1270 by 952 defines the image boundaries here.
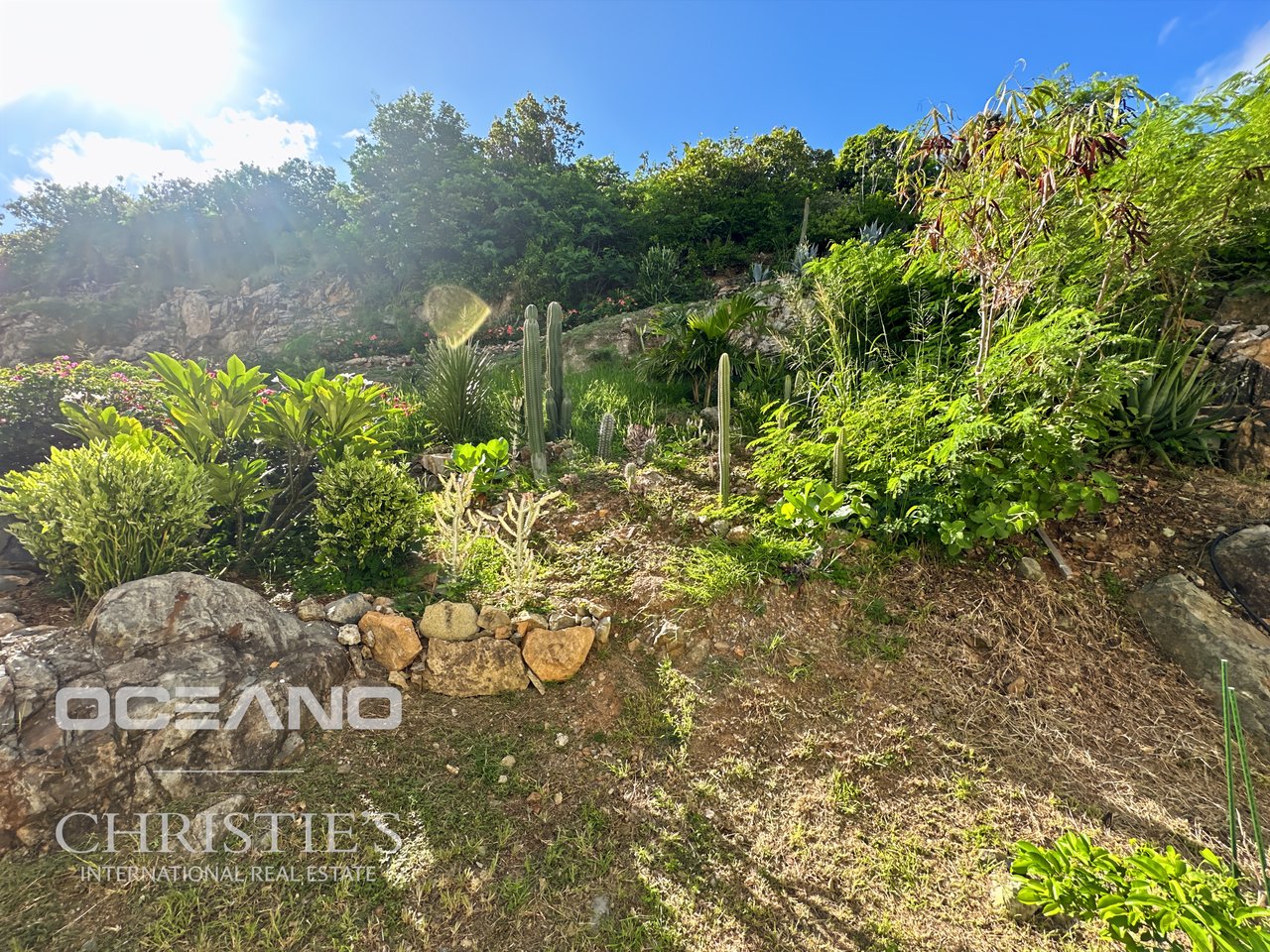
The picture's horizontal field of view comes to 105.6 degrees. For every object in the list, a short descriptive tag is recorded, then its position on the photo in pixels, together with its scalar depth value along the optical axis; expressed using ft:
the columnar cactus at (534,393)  13.96
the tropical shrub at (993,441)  8.57
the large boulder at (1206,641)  7.76
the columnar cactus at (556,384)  16.55
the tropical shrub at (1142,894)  3.08
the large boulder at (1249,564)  8.77
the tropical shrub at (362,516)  8.89
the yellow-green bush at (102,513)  7.10
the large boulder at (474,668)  8.06
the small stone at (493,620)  8.34
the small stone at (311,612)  8.13
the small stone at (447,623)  8.18
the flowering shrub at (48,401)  11.41
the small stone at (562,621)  8.52
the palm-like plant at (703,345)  18.56
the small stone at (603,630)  8.80
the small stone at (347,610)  8.24
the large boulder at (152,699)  5.82
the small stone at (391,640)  8.05
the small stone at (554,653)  8.32
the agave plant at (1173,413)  11.25
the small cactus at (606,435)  15.02
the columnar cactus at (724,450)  11.77
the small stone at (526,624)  8.50
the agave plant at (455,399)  16.30
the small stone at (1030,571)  9.54
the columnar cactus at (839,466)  10.50
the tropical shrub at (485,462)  12.62
